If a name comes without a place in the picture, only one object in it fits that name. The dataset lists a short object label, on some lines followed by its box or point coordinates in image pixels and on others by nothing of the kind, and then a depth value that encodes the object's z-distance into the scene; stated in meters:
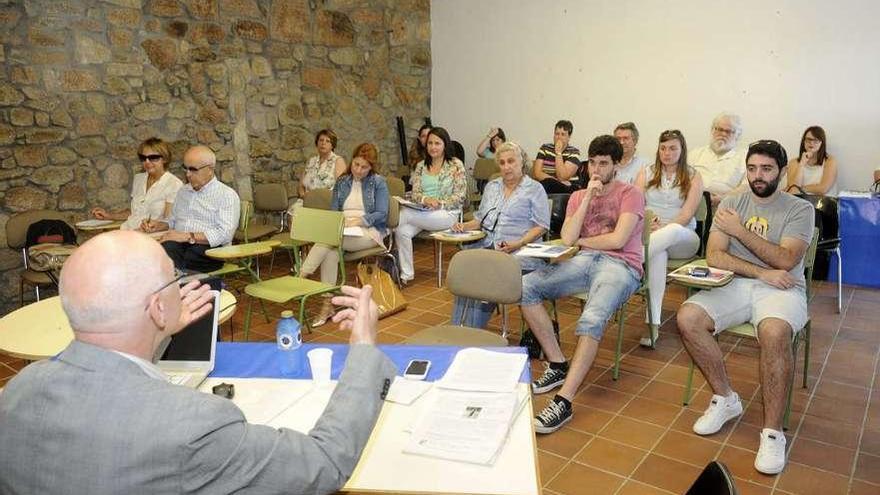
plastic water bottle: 2.05
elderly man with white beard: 5.17
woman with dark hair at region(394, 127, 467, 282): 5.42
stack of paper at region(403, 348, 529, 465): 1.48
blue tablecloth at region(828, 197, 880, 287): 5.12
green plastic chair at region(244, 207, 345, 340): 3.61
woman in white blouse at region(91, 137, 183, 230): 4.61
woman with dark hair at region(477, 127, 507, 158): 7.45
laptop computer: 1.90
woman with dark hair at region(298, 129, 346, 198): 6.12
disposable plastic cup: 1.83
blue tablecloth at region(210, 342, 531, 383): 1.93
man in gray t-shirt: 2.85
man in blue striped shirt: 4.07
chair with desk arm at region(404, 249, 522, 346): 2.78
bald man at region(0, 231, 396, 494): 1.03
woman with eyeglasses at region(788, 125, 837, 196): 5.53
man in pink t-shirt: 3.19
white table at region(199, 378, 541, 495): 1.36
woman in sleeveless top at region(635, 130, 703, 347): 3.93
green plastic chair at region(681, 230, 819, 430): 2.90
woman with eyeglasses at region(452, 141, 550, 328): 4.02
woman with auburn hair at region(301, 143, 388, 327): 4.73
